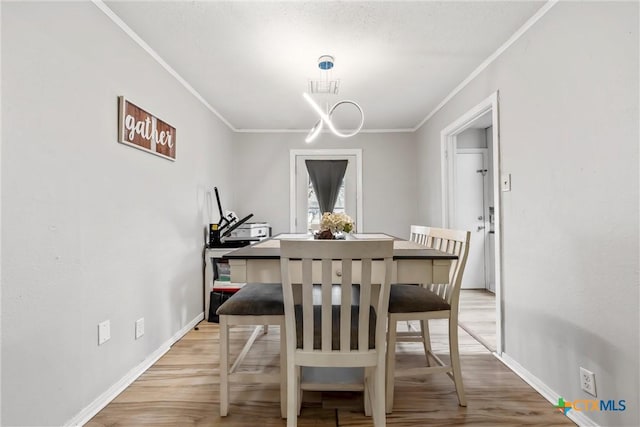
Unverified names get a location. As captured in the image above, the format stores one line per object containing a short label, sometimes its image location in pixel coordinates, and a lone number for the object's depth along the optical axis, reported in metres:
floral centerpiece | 1.97
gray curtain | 4.32
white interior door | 4.09
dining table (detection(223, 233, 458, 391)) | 1.48
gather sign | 1.82
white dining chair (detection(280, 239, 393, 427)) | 1.20
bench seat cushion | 1.52
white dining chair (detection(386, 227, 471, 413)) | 1.58
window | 4.34
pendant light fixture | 2.06
